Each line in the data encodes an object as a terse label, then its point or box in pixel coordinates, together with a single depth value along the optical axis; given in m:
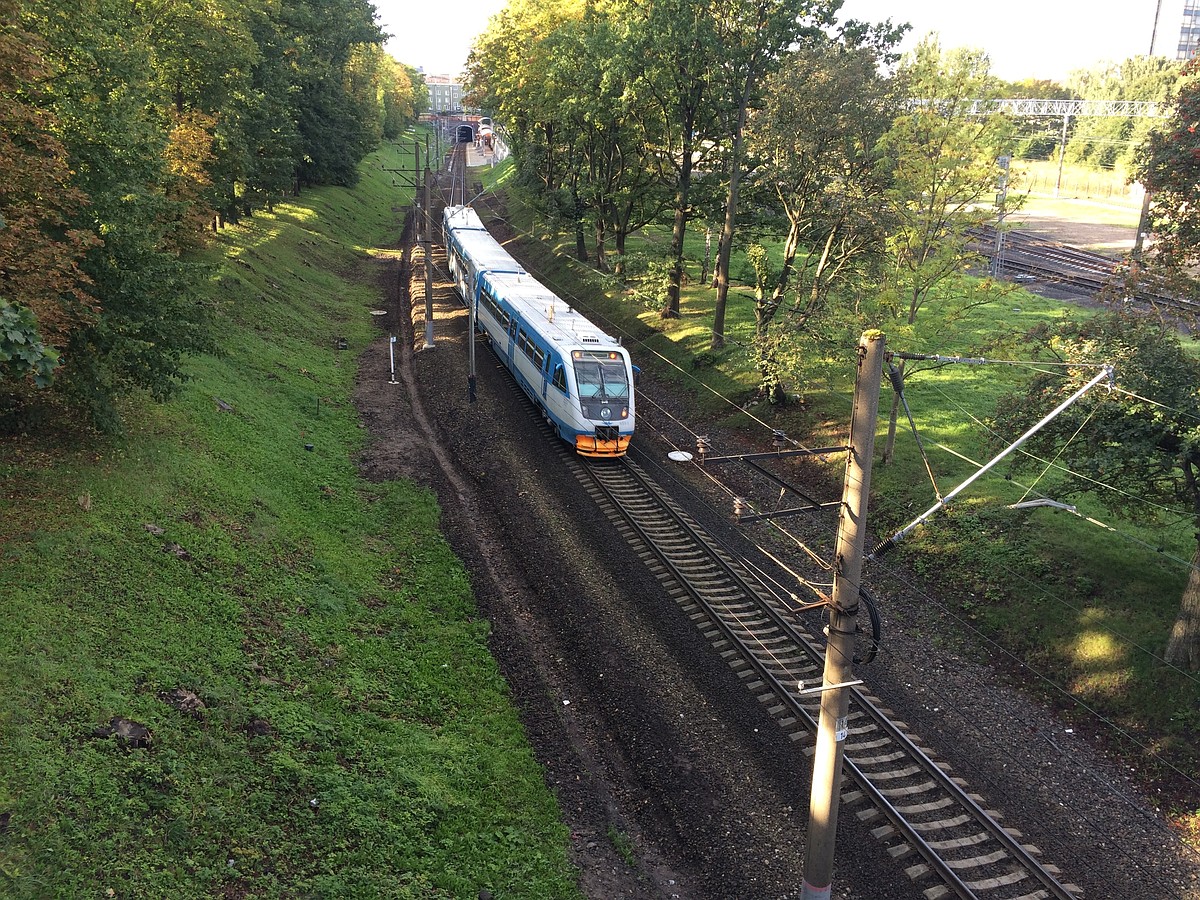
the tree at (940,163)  18.73
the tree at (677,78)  27.23
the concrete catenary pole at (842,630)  8.42
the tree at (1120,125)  72.44
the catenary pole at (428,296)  34.69
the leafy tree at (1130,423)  13.45
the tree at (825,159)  22.17
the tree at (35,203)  13.12
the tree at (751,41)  25.78
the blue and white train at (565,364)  23.53
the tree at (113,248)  15.43
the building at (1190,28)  155.68
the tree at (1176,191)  13.51
